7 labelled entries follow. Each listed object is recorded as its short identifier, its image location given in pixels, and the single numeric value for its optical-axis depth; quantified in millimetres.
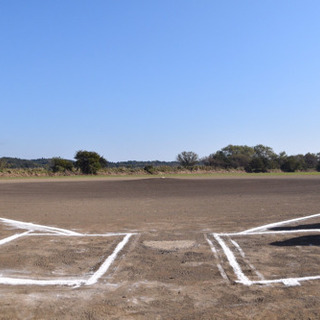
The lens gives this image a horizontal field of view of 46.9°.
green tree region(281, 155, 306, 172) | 87000
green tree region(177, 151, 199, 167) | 107375
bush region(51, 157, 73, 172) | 64188
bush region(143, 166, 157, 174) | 68312
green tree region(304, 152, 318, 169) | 112281
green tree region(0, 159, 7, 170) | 69412
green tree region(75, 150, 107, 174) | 65562
